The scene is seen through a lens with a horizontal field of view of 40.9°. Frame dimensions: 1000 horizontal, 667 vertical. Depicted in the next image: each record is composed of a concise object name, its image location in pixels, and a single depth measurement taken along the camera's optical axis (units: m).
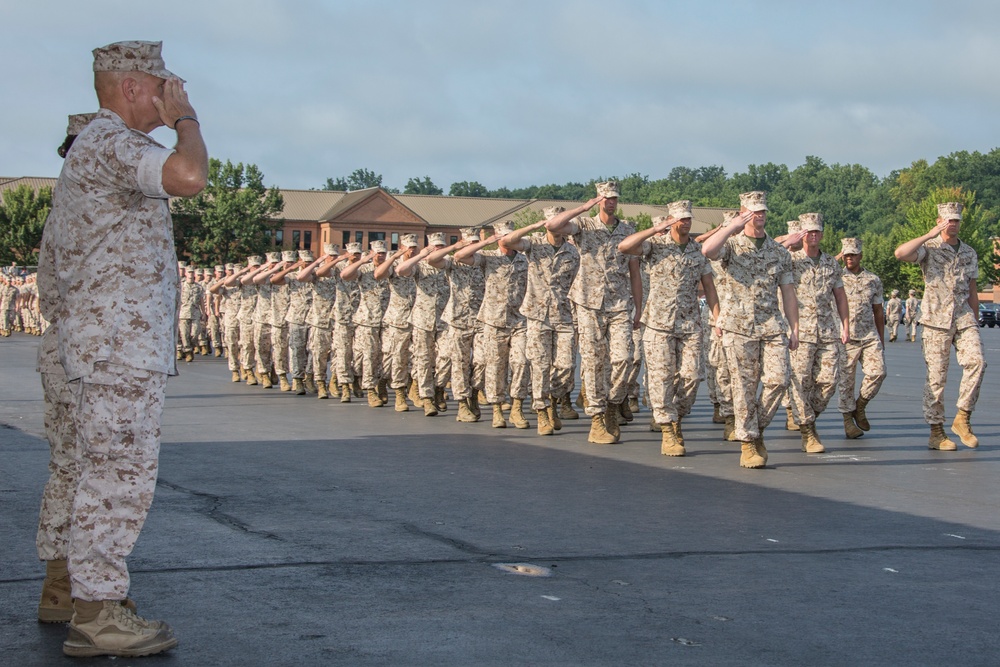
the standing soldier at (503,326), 14.49
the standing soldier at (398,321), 16.89
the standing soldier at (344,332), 18.36
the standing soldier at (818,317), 13.55
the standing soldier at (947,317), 12.69
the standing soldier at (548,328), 13.65
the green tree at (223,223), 92.50
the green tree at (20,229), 86.12
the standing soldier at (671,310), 11.87
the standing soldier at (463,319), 15.37
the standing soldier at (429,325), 16.25
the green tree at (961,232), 97.12
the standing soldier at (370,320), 17.44
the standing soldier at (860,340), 14.05
